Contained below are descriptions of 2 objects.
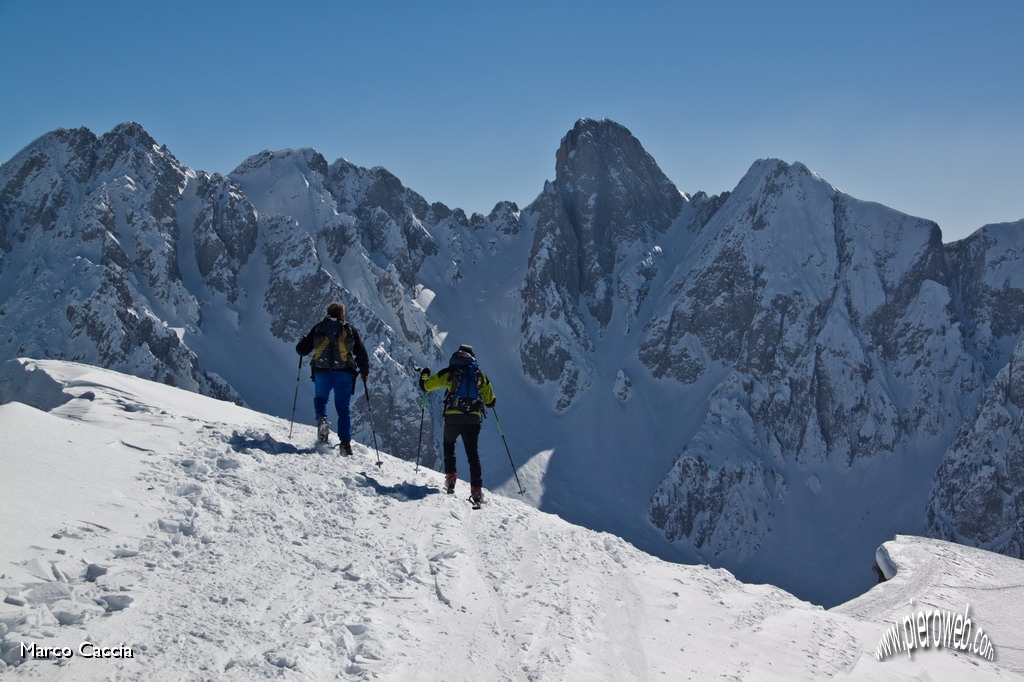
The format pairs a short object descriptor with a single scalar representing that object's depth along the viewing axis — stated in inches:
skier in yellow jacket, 558.3
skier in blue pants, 568.7
